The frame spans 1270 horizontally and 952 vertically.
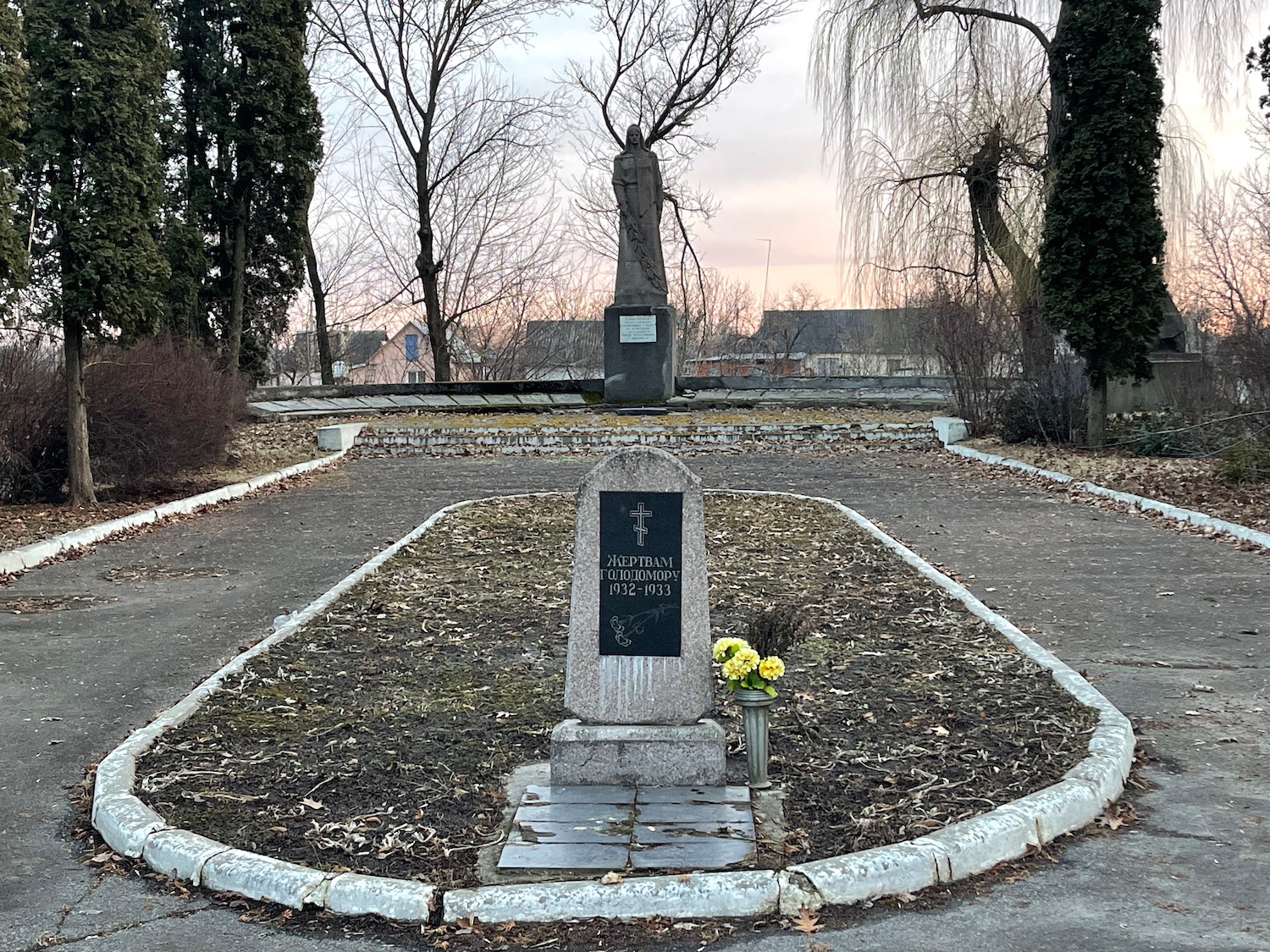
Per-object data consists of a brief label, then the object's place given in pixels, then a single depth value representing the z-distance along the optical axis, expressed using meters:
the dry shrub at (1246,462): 14.34
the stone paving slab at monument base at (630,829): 4.23
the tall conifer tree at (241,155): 26.75
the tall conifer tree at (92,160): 13.39
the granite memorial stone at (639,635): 5.01
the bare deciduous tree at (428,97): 34.56
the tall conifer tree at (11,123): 11.13
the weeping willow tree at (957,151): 23.38
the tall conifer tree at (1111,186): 18.45
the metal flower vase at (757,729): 4.99
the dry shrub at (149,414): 15.73
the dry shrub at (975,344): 21.53
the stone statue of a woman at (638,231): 26.44
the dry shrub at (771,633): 5.34
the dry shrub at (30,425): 14.39
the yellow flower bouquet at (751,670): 5.01
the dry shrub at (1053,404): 20.05
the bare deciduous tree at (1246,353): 16.73
